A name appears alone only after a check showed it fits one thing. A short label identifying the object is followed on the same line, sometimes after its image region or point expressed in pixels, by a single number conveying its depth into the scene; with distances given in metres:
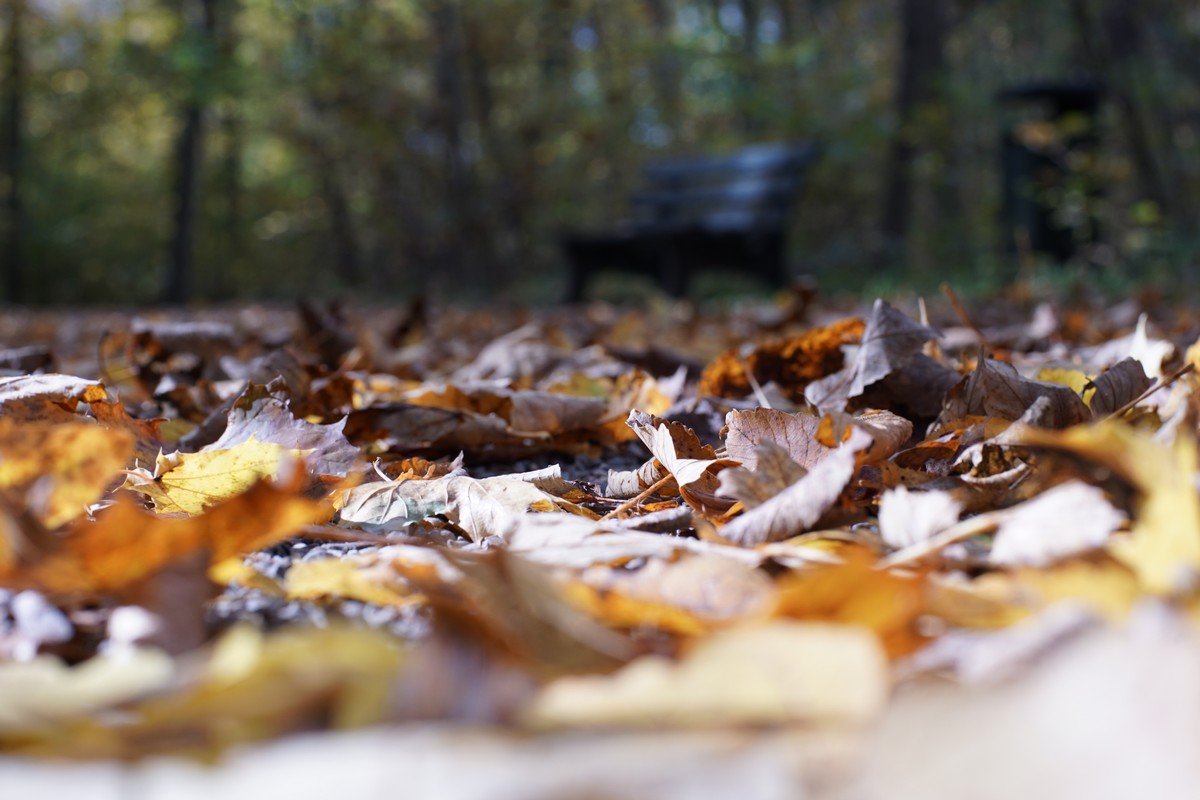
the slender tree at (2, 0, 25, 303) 17.30
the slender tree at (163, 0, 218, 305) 14.17
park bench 9.24
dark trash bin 8.28
